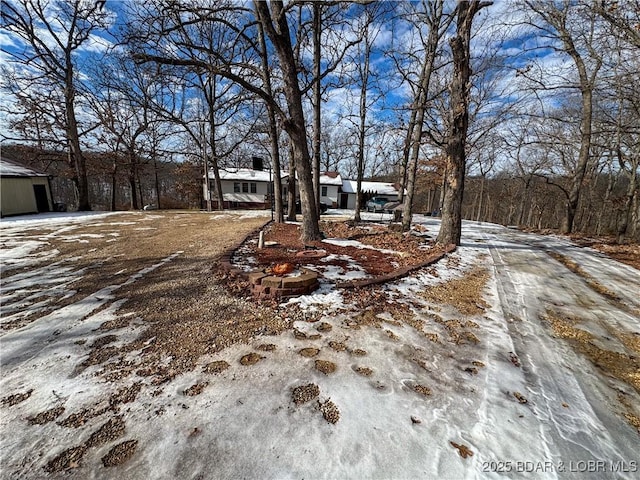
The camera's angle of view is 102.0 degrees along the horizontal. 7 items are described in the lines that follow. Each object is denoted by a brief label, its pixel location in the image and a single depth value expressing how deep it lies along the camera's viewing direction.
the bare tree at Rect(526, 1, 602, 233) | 7.76
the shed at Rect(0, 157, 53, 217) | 12.74
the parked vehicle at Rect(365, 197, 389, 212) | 26.36
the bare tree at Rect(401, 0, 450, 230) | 8.08
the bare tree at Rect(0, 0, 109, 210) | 13.51
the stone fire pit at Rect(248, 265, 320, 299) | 3.54
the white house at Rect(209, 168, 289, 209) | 28.67
